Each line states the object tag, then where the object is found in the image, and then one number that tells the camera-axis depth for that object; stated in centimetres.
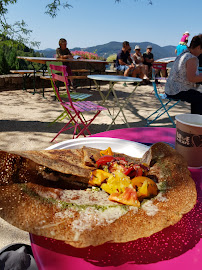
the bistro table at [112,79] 413
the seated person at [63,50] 855
